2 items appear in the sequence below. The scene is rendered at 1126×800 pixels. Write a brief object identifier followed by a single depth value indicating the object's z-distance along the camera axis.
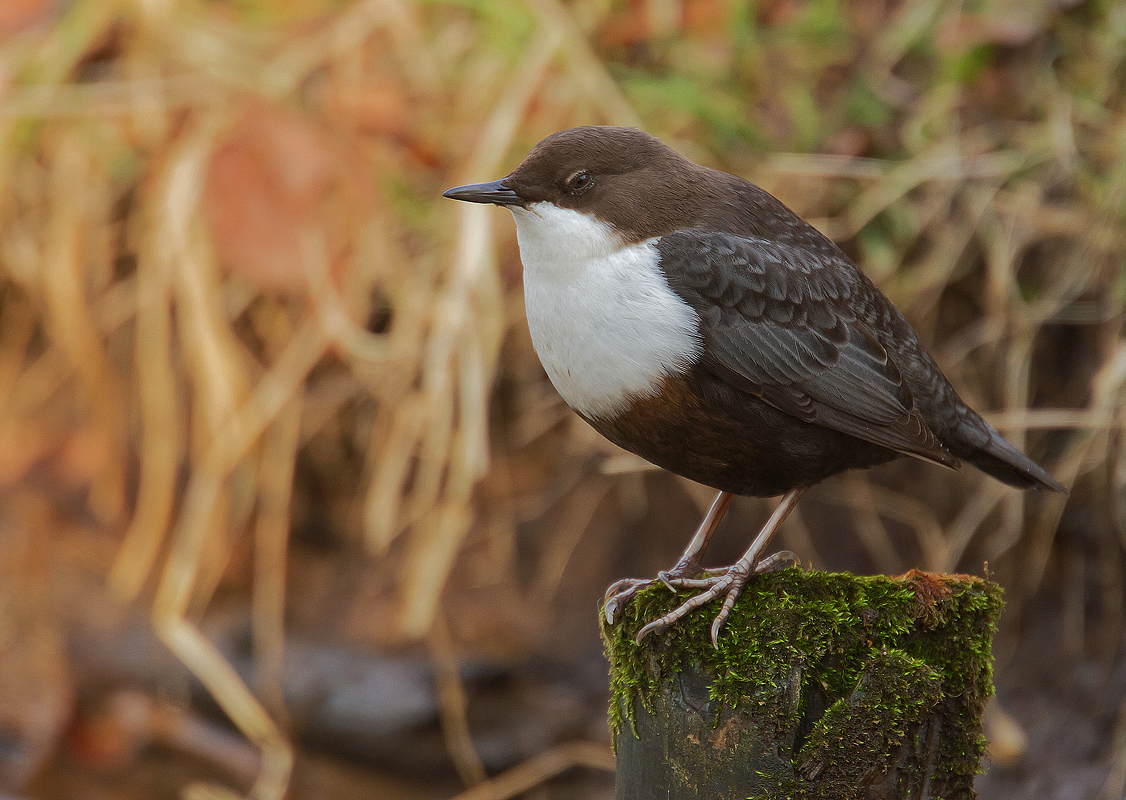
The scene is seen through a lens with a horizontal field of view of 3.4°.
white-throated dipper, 4.26
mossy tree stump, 4.23
